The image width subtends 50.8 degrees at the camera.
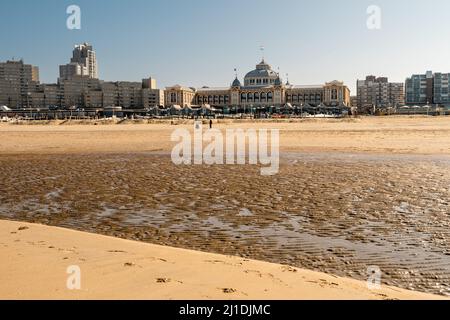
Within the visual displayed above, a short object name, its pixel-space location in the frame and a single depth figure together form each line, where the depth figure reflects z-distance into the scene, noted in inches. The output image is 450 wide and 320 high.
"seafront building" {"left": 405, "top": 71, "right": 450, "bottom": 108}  7760.8
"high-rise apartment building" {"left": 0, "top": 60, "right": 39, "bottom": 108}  7751.0
